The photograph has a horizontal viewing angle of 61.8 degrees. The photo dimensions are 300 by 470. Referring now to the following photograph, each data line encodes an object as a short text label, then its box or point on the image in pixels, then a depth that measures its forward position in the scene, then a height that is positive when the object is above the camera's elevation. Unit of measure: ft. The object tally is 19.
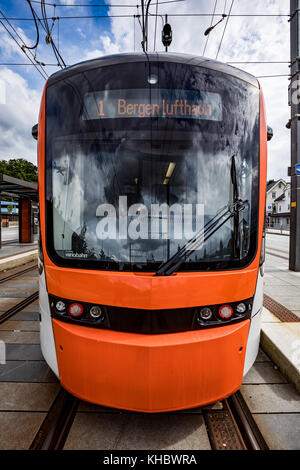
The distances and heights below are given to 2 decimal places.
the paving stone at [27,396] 7.12 -5.11
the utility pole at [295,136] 23.82 +9.06
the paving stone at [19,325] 12.34 -5.04
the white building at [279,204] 160.56 +15.80
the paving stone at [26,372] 8.41 -5.11
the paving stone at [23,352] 9.70 -5.08
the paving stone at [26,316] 13.61 -5.02
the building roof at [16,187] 31.81 +5.78
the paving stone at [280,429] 5.97 -5.20
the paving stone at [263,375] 8.45 -5.19
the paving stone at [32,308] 14.99 -4.98
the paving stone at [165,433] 5.84 -5.09
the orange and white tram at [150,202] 6.07 +0.64
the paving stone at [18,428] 5.87 -5.10
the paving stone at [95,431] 5.84 -5.08
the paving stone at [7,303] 15.30 -4.94
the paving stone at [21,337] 11.10 -5.06
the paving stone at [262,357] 9.71 -5.17
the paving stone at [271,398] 7.17 -5.21
